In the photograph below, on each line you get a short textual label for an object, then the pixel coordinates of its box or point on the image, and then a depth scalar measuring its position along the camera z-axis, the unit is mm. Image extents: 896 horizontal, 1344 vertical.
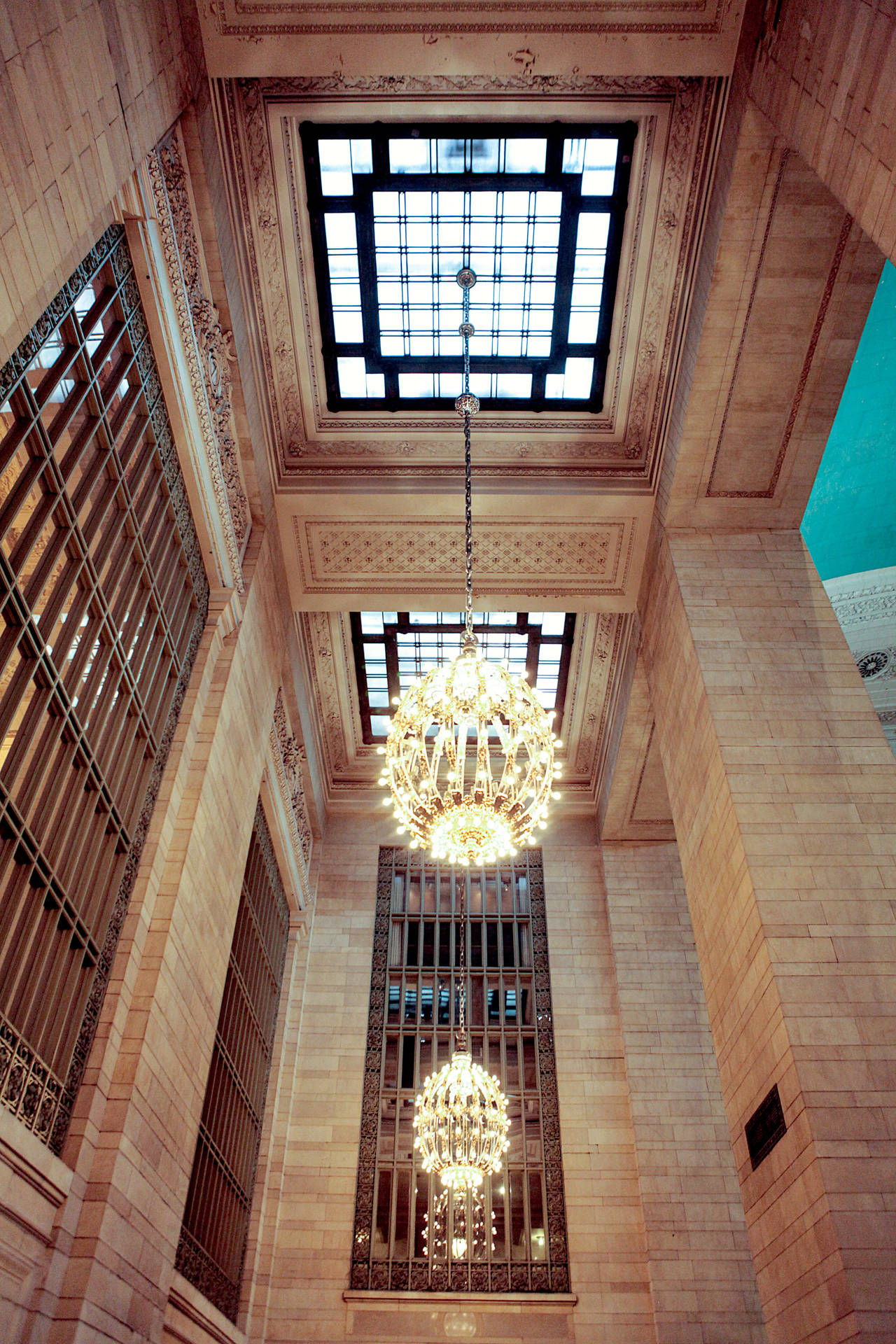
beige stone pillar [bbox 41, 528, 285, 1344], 4258
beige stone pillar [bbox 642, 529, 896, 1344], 4426
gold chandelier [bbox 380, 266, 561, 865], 4680
